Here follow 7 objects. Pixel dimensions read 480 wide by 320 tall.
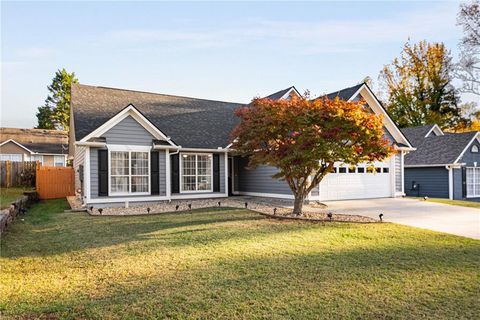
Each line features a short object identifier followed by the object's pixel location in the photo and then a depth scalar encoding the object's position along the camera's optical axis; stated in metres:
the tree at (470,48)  28.59
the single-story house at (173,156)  13.55
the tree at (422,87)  36.56
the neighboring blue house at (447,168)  20.53
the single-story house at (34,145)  35.12
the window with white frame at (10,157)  35.03
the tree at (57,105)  47.69
